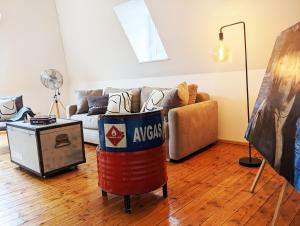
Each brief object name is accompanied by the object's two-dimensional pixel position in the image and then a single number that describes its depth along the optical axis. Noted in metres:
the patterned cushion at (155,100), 3.18
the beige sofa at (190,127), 2.81
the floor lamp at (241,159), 2.69
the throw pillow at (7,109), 4.27
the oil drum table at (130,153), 1.86
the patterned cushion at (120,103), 3.61
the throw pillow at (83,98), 4.21
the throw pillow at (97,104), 3.87
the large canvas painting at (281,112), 1.21
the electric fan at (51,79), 5.01
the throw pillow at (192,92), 3.33
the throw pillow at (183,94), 3.03
